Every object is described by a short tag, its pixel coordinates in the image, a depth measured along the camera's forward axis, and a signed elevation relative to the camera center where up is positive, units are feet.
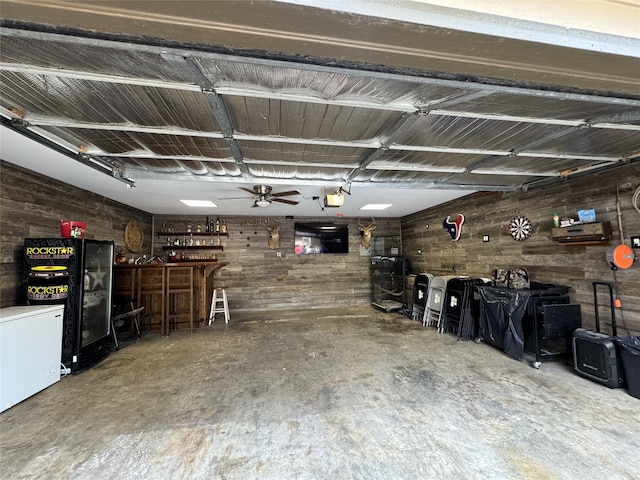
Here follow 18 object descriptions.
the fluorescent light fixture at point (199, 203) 16.84 +3.80
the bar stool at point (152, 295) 15.61 -2.11
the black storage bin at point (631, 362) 8.40 -3.64
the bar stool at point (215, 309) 18.67 -3.40
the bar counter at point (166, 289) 15.43 -1.72
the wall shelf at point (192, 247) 21.36 +1.09
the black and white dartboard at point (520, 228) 12.94 +1.28
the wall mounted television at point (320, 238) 22.98 +1.75
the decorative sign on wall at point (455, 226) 17.19 +1.90
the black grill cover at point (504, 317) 11.28 -2.92
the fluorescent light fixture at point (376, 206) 18.43 +3.68
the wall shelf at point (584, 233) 9.78 +0.74
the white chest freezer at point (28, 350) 8.14 -2.94
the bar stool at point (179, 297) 15.96 -2.32
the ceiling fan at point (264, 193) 13.01 +3.41
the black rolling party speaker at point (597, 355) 8.91 -3.67
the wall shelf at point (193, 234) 21.30 +2.17
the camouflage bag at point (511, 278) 12.16 -1.19
